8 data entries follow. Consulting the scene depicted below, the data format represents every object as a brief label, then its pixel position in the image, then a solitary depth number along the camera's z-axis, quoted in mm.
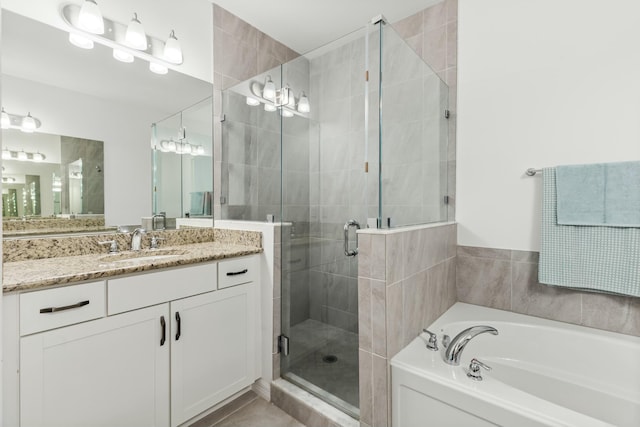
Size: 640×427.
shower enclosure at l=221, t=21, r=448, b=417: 1654
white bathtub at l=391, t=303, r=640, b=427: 1155
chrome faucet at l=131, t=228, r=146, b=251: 1912
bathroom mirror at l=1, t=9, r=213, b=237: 1553
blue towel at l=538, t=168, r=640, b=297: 1599
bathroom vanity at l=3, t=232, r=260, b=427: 1152
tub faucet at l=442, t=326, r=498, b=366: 1381
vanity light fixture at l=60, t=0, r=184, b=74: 1697
